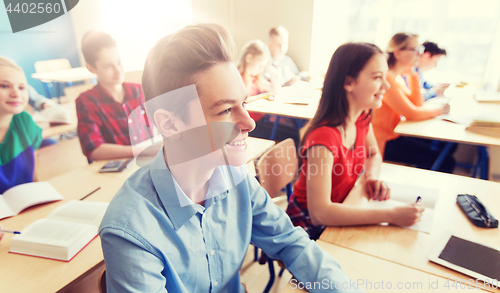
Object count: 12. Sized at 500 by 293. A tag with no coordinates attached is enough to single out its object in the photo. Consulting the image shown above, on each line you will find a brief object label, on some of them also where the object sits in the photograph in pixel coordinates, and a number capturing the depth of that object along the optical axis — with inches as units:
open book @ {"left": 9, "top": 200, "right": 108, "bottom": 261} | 33.9
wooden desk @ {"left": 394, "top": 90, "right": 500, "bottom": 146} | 71.0
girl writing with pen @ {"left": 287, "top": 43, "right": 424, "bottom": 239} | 37.6
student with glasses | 82.0
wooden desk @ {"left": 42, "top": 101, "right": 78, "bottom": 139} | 82.5
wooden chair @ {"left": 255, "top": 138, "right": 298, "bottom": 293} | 51.3
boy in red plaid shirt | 69.8
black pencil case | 35.5
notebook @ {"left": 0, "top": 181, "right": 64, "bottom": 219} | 42.4
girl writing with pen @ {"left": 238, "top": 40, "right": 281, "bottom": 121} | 117.0
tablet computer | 28.2
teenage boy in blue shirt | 20.2
